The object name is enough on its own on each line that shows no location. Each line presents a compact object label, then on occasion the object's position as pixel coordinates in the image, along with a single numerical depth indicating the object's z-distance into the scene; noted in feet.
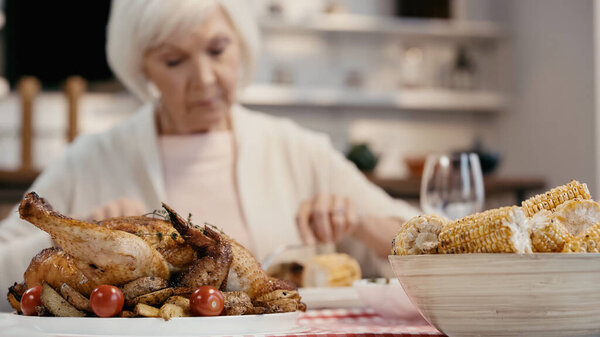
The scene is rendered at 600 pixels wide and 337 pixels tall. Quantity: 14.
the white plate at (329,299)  3.43
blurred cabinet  12.61
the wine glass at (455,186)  3.95
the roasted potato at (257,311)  2.16
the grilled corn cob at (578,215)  2.02
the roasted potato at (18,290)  2.36
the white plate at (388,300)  2.92
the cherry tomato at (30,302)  2.15
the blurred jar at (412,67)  13.10
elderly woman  5.83
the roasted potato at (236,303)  2.11
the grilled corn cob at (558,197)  2.13
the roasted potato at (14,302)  2.32
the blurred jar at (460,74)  13.26
